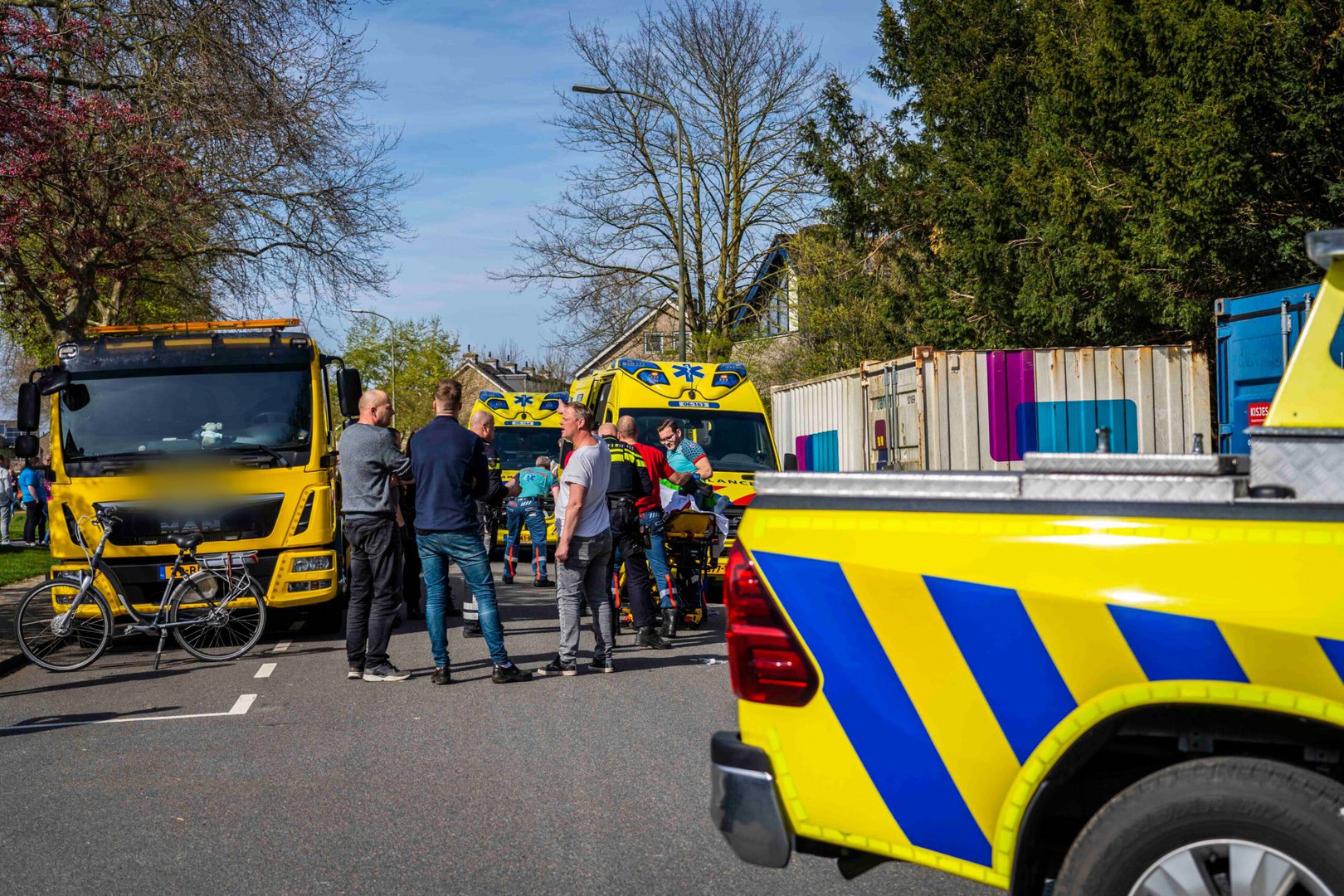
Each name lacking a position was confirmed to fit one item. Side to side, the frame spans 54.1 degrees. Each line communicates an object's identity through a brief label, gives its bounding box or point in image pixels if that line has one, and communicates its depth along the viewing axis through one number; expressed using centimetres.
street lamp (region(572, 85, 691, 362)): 2412
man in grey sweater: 910
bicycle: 1000
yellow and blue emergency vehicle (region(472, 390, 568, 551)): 2248
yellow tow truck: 1087
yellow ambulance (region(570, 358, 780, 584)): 1457
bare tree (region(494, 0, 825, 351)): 3362
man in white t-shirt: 878
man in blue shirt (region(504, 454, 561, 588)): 1469
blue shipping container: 1033
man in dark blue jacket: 877
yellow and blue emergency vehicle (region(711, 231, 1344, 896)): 274
